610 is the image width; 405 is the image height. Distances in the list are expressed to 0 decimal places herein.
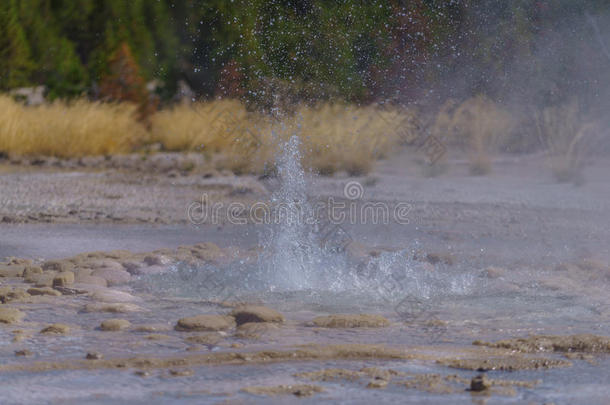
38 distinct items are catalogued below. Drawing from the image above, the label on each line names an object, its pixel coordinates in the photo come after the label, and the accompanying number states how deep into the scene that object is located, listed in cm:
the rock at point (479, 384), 721
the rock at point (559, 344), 846
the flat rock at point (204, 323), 905
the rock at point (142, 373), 755
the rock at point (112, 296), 1057
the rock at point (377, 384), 730
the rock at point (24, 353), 806
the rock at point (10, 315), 927
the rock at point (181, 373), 754
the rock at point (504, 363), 787
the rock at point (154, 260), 1294
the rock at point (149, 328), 905
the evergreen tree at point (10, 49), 3916
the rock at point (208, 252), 1365
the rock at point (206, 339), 861
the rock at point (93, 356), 797
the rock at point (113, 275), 1183
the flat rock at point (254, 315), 932
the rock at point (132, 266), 1250
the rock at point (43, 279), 1135
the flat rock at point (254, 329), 885
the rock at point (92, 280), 1153
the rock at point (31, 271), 1187
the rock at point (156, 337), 872
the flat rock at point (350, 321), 934
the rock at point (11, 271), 1210
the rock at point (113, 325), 909
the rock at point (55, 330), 890
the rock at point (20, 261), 1299
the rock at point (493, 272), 1234
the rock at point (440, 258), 1335
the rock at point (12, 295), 1031
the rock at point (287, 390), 711
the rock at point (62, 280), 1119
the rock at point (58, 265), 1237
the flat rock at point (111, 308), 995
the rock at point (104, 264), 1240
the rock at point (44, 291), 1071
